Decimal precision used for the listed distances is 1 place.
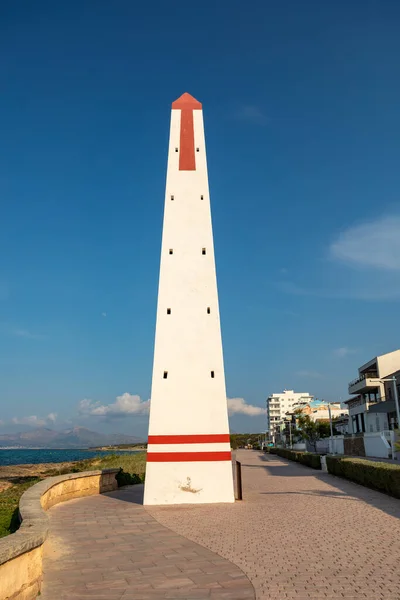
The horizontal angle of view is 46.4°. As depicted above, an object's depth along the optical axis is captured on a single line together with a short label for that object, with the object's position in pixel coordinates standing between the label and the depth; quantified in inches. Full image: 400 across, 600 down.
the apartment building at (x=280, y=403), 6252.5
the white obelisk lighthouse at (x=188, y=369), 614.2
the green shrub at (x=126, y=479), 762.0
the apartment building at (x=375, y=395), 1992.7
